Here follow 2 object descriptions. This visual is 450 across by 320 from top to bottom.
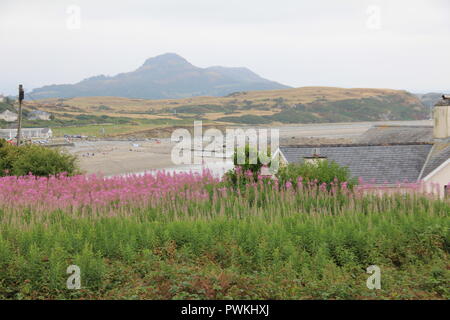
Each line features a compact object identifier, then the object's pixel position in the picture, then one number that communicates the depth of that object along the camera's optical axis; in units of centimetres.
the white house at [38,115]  14562
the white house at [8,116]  13294
